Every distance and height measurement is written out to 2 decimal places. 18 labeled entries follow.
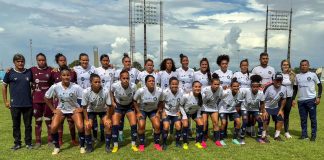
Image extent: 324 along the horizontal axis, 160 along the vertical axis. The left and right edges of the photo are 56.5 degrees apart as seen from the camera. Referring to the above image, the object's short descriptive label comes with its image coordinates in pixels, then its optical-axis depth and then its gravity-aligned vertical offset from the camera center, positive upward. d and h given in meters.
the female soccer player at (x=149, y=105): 7.45 -1.20
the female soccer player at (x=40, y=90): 7.54 -0.80
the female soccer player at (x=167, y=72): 8.59 -0.41
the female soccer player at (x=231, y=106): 8.12 -1.31
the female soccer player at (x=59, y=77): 7.74 -0.50
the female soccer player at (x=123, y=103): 7.42 -1.15
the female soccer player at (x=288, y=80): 8.74 -0.65
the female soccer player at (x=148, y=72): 8.60 -0.41
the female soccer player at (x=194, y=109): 7.62 -1.33
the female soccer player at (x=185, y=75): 8.62 -0.49
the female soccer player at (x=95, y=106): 7.19 -1.18
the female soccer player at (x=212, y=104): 7.93 -1.23
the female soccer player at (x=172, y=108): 7.53 -1.28
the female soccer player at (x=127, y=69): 8.51 -0.38
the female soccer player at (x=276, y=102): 8.50 -1.26
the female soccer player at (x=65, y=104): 7.15 -1.11
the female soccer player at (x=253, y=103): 8.23 -1.25
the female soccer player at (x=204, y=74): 8.47 -0.47
